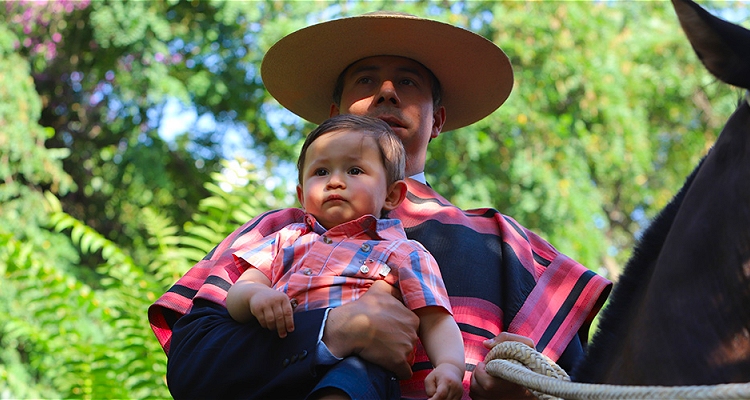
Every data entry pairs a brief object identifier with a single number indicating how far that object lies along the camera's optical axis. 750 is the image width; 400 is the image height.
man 2.08
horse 1.33
